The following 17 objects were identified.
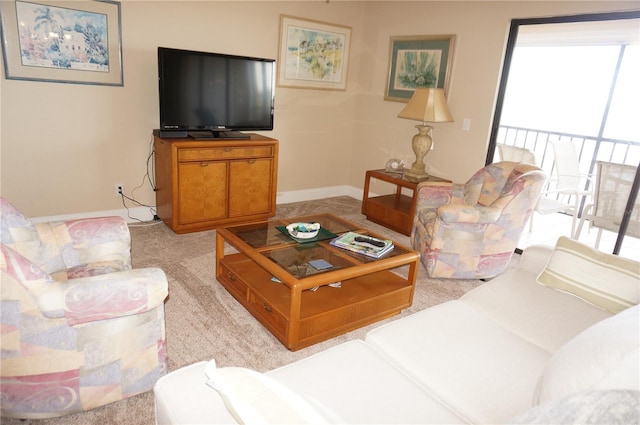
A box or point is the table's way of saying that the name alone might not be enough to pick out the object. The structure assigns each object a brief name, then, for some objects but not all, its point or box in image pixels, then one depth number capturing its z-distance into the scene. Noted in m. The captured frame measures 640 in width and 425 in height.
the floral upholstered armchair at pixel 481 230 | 3.10
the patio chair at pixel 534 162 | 3.90
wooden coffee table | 2.23
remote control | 2.66
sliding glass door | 3.61
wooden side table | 4.06
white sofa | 0.92
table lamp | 3.96
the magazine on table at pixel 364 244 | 2.57
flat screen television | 3.55
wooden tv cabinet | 3.62
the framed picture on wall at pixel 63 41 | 3.16
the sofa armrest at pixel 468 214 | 3.05
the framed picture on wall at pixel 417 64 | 4.32
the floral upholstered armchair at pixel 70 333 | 1.50
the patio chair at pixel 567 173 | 4.15
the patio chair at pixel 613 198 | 3.33
